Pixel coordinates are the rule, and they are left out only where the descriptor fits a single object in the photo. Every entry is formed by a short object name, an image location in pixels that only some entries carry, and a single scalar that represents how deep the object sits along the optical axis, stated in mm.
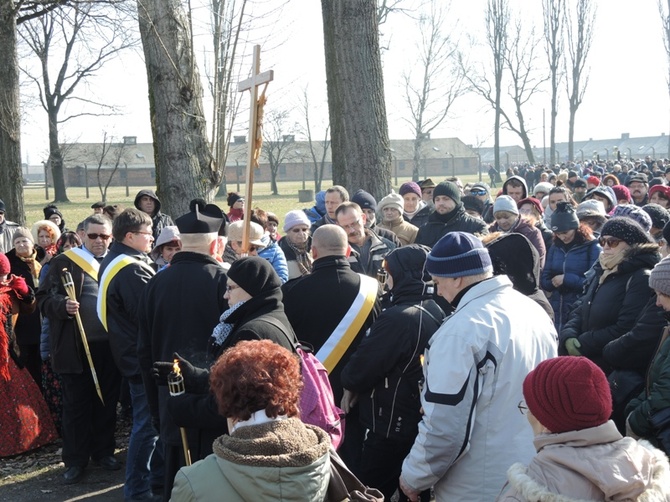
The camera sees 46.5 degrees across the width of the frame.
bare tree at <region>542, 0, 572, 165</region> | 46844
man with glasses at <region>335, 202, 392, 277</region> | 7023
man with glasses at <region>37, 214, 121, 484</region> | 6293
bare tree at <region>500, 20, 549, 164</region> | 53188
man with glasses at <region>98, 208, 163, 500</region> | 5531
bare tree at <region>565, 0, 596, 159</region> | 46406
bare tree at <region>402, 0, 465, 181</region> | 54062
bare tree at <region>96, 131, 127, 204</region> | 63700
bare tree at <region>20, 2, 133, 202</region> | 33812
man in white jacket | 3295
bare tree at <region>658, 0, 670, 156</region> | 42969
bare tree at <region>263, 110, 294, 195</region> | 53312
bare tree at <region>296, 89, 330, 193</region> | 52919
